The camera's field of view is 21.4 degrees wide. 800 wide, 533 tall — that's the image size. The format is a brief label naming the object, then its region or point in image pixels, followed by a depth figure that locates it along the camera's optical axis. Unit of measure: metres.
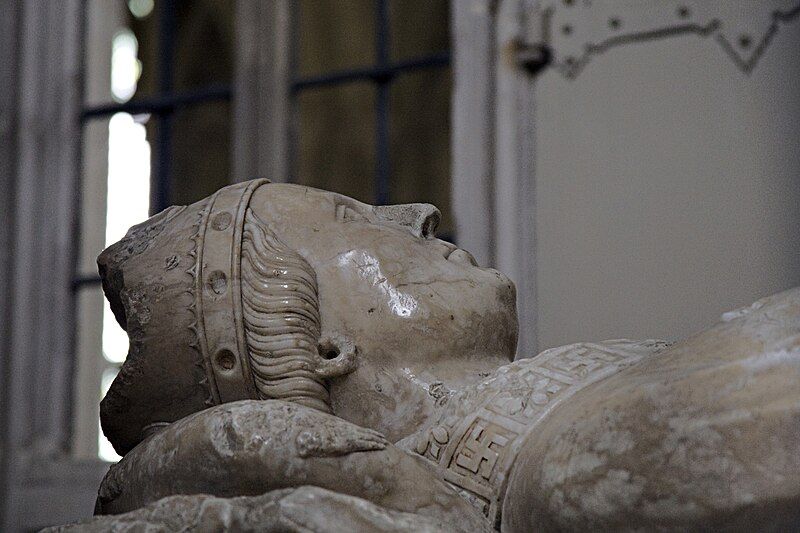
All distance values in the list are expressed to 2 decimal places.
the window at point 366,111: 11.49
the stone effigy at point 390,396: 3.12
